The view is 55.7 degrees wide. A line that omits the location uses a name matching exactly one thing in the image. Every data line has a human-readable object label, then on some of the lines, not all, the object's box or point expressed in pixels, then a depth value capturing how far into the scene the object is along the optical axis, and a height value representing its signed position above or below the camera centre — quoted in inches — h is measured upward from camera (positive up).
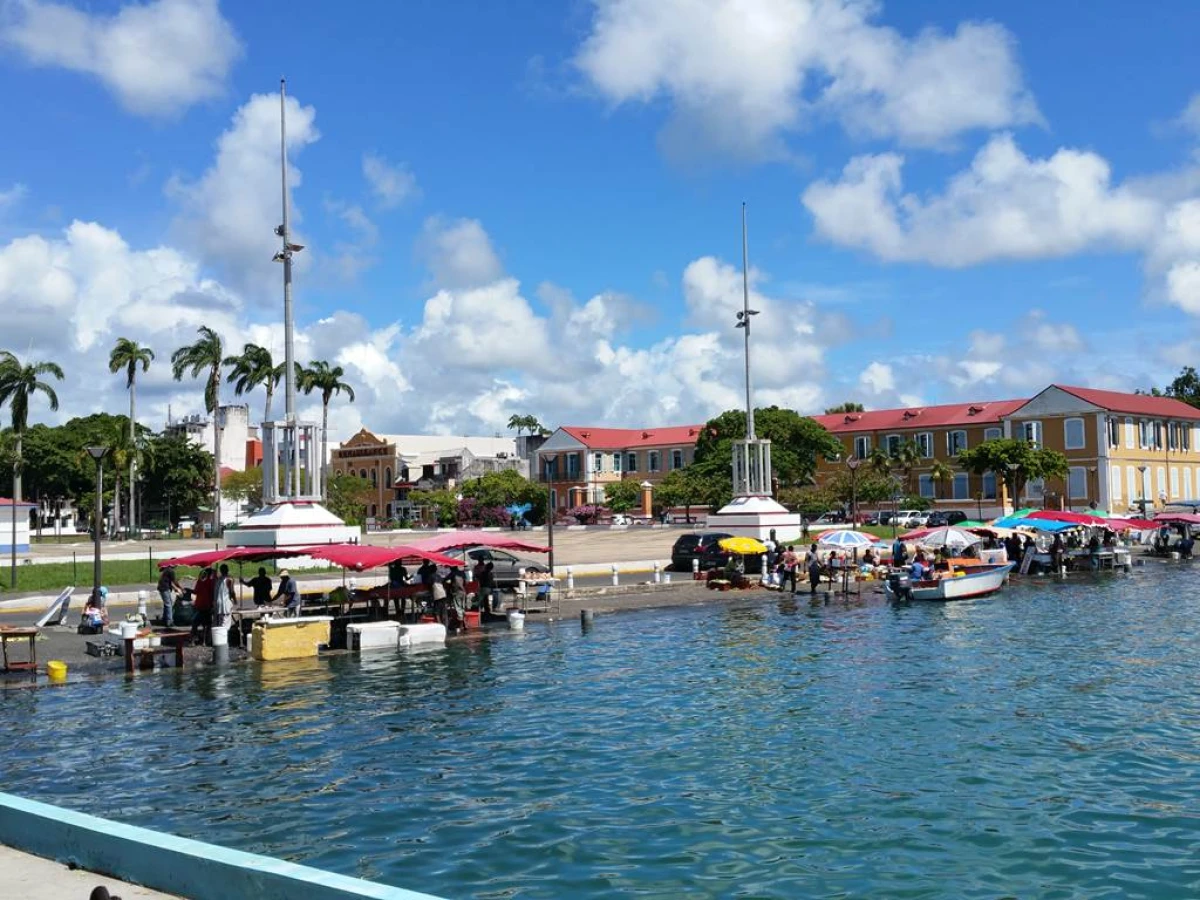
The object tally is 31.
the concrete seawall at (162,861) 273.4 -94.6
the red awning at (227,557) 1001.4 -48.0
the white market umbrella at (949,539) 1753.2 -75.8
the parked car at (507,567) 1470.2 -93.7
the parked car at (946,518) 2854.3 -71.5
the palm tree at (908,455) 3612.2 +114.3
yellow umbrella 1525.6 -70.6
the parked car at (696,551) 1754.4 -87.6
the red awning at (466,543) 1114.7 -43.9
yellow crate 932.0 -113.4
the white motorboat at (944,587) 1401.3 -120.0
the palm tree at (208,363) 3134.8 +388.4
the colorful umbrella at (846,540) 1665.8 -70.8
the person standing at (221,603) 970.7 -85.2
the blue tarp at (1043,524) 1836.9 -57.8
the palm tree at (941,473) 3538.4 +54.0
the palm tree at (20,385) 3075.8 +331.2
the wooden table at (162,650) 869.8 -114.8
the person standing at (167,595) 1051.3 -84.2
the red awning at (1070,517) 1868.8 -48.7
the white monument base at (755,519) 1962.4 -44.5
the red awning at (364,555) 996.6 -48.9
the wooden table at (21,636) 840.9 -102.5
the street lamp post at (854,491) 2783.0 +2.1
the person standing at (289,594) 1038.4 -87.0
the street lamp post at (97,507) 1071.6 -2.1
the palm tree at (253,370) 3154.5 +368.6
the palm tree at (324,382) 3567.9 +376.6
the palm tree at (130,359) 3297.2 +423.6
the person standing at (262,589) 1088.8 -83.1
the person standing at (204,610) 994.7 -93.3
